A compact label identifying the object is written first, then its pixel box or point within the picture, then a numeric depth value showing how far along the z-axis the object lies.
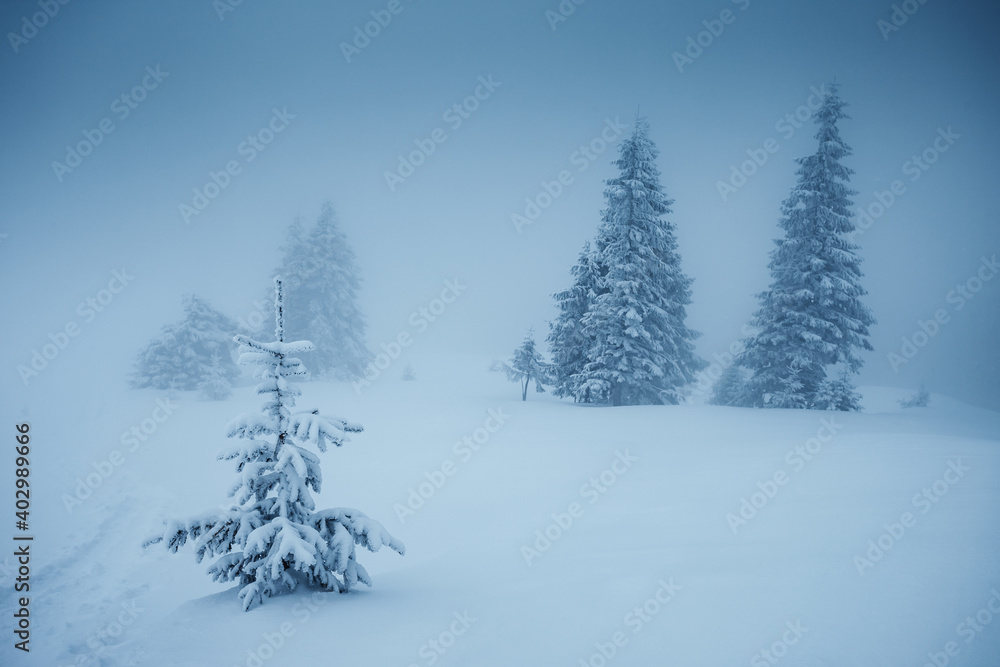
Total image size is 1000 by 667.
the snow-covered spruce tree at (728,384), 25.00
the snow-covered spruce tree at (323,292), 31.72
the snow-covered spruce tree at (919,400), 34.25
